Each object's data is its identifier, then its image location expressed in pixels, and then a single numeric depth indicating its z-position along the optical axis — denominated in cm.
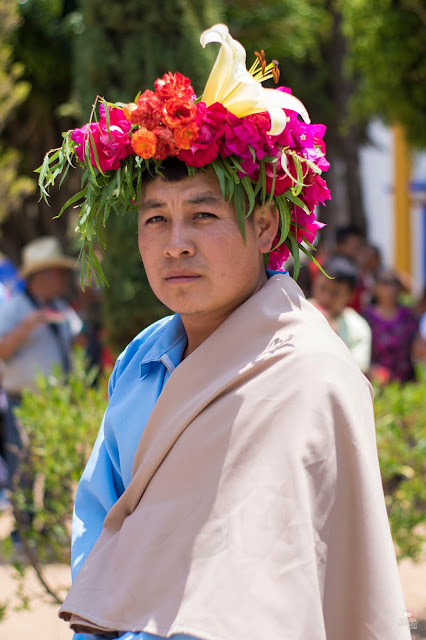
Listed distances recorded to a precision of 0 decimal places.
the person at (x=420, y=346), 1194
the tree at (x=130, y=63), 1158
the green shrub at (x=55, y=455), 761
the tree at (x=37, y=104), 2186
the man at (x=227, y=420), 325
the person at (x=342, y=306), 1000
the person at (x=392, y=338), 1299
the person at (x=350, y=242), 1671
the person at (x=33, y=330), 1166
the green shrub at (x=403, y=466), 783
